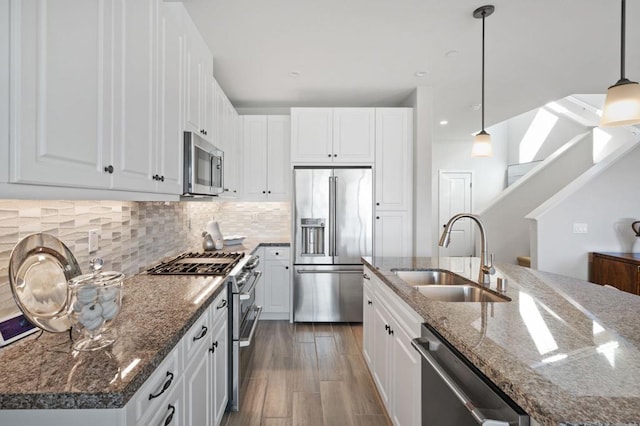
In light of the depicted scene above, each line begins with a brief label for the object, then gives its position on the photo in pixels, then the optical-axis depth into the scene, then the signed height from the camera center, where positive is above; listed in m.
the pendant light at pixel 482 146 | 2.80 +0.61
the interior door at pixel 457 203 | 7.48 +0.28
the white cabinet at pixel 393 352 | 1.49 -0.78
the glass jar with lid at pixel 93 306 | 0.98 -0.29
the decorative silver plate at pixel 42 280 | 1.06 -0.24
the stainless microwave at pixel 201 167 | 2.06 +0.34
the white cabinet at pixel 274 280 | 3.81 -0.78
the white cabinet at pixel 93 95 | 0.85 +0.42
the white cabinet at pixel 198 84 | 2.15 +0.98
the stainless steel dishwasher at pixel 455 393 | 0.83 -0.54
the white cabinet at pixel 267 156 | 4.03 +0.73
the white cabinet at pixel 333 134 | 3.77 +0.95
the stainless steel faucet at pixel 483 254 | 1.77 -0.23
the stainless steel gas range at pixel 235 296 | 2.11 -0.57
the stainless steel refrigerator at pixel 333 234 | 3.68 -0.22
